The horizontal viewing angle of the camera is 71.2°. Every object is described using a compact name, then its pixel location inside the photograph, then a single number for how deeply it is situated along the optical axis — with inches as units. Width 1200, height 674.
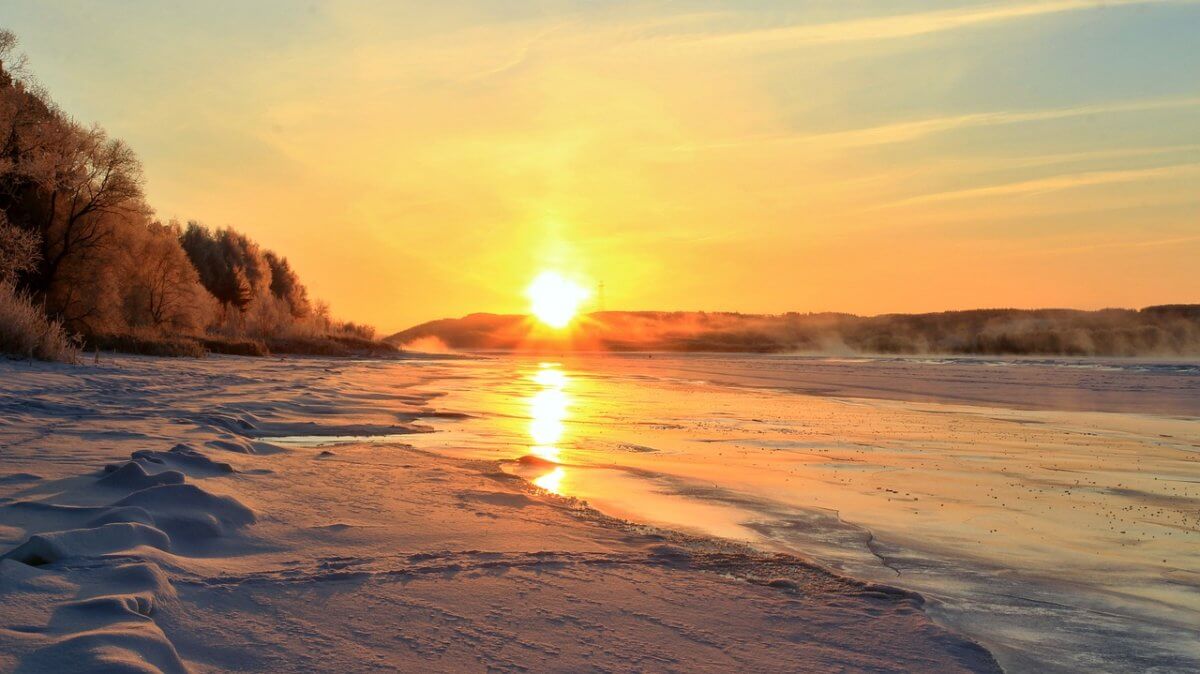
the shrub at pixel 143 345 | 731.4
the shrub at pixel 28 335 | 493.4
